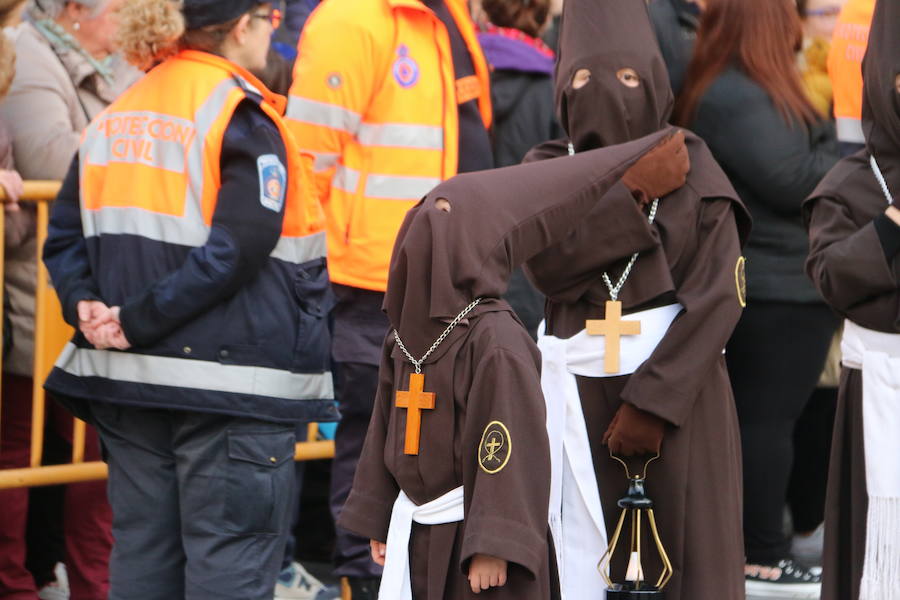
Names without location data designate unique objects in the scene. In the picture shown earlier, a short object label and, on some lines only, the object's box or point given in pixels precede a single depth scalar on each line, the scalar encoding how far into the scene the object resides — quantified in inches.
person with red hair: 445.7
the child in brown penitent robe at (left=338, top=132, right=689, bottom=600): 285.7
